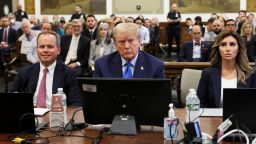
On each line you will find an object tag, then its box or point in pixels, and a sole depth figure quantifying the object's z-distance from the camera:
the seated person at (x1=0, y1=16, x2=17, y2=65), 11.21
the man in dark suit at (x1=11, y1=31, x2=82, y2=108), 3.50
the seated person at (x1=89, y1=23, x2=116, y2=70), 7.29
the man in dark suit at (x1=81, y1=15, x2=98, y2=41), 9.35
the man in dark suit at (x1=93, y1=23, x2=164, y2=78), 3.15
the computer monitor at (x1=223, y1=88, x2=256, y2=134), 2.33
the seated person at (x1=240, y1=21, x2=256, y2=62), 7.32
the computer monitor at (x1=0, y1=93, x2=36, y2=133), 2.57
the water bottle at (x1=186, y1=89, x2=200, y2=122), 2.56
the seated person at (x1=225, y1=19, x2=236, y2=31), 8.41
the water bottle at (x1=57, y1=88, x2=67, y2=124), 2.77
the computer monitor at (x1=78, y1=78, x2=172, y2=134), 2.47
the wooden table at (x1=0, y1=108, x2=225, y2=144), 2.44
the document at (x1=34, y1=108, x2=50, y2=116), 3.08
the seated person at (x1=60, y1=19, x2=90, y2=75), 7.41
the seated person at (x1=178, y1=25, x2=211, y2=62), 7.31
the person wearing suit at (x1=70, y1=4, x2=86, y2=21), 15.25
